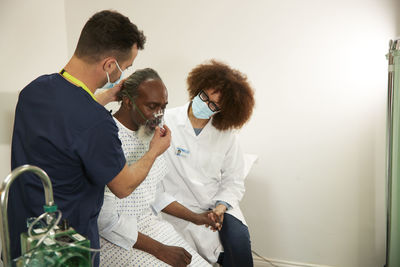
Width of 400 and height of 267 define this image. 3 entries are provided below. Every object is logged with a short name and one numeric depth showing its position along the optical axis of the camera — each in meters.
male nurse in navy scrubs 1.03
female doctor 1.90
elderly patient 1.34
